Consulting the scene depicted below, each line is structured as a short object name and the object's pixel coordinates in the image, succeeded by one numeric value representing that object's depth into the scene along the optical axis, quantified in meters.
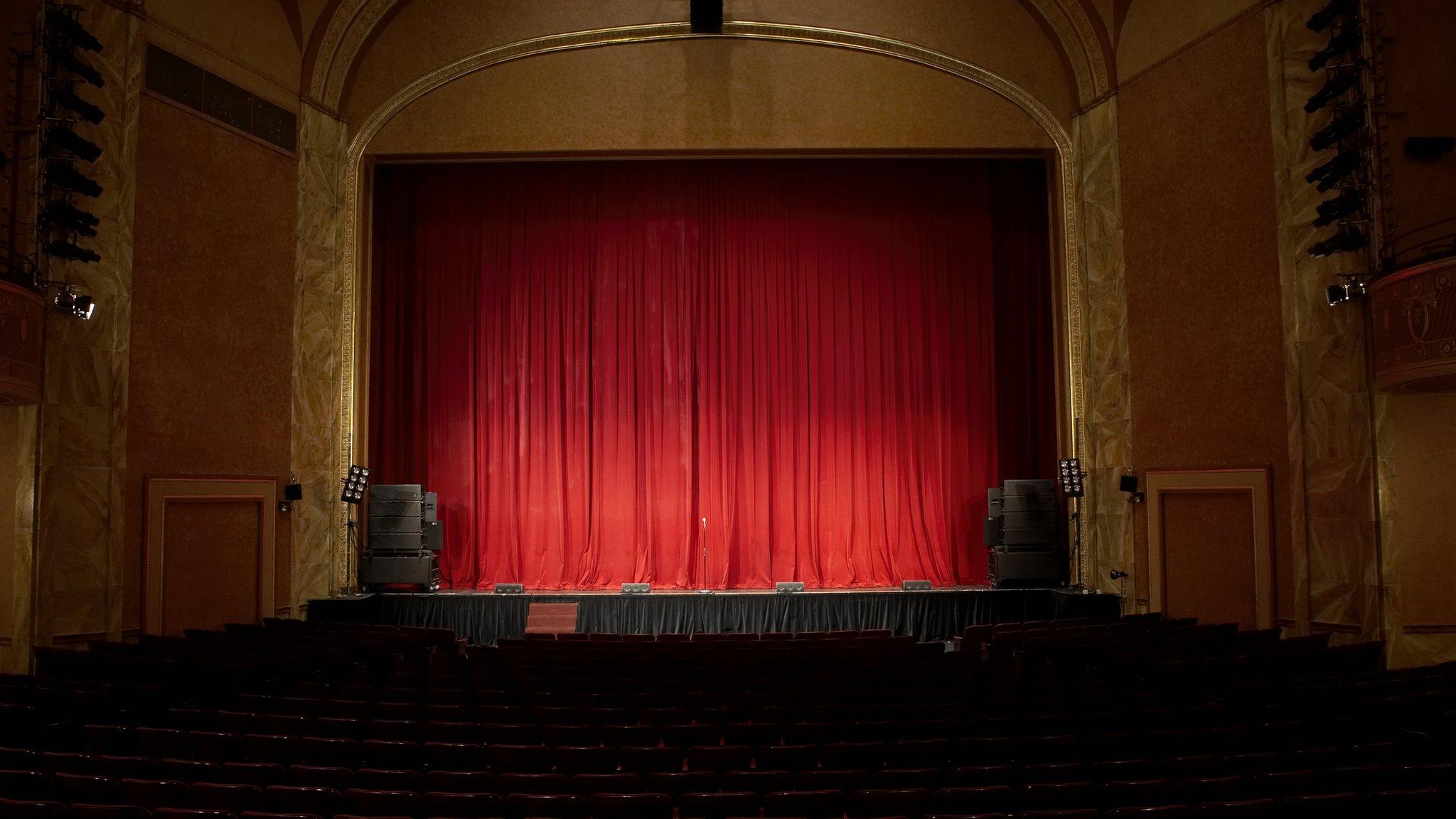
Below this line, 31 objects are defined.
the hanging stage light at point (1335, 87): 9.53
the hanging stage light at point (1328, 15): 9.56
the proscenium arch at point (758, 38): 13.69
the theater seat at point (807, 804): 4.17
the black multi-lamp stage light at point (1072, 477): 13.03
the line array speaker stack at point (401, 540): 13.05
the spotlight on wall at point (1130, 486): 12.29
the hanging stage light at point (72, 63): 9.53
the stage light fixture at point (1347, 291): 9.52
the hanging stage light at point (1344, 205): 9.45
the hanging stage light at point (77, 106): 9.51
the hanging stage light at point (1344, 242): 9.46
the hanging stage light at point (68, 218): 9.41
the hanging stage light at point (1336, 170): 9.42
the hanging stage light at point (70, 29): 9.43
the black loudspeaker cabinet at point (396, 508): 13.24
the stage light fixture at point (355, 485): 12.90
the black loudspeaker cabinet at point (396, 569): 13.02
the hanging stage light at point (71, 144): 9.41
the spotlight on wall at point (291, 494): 12.35
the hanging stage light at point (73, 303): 9.48
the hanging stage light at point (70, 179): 9.48
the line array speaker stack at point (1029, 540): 13.18
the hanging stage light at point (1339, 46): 9.51
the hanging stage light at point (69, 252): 9.38
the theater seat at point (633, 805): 4.17
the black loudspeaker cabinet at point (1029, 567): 13.16
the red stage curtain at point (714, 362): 15.08
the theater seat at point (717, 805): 4.19
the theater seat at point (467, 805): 4.15
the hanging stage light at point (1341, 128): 9.44
